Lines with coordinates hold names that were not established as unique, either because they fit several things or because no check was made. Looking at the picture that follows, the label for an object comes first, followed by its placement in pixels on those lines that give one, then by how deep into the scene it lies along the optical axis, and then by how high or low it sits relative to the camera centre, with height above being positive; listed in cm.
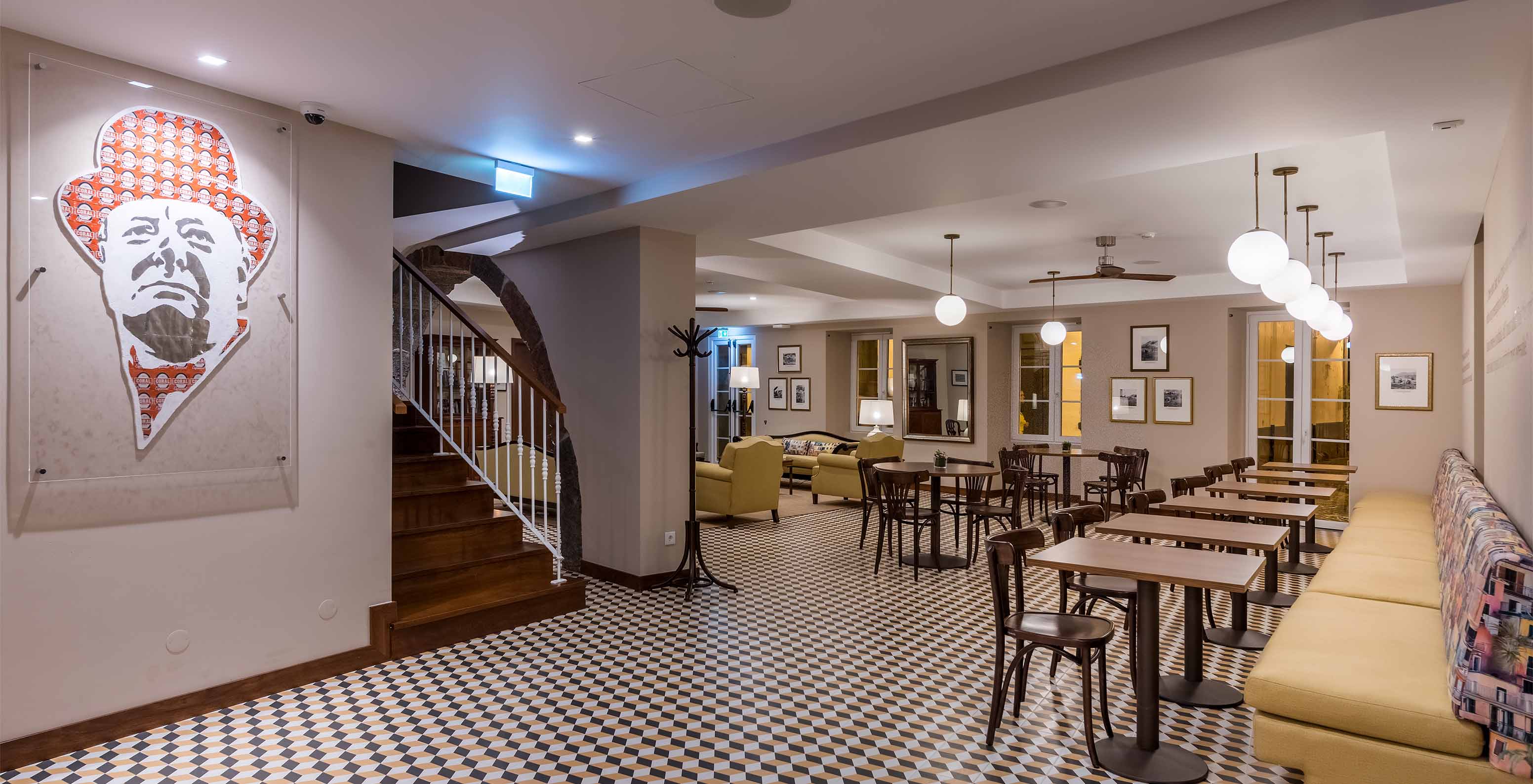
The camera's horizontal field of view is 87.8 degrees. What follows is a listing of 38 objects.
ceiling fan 643 +97
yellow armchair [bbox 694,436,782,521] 800 -92
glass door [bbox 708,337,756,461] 1312 -19
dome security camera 358 +124
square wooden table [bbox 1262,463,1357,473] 727 -70
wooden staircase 432 -104
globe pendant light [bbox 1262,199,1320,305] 425 +58
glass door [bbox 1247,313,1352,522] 856 -5
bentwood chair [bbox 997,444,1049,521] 845 -81
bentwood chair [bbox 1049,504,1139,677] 360 -94
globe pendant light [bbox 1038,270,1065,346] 873 +63
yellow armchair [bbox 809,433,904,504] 945 -96
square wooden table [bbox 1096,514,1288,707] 359 -99
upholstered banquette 228 -95
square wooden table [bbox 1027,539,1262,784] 288 -93
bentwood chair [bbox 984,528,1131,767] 298 -93
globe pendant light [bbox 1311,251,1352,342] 575 +49
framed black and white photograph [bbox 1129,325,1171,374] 945 +51
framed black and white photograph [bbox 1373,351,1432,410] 735 +9
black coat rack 541 -86
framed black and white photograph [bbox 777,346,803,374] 1262 +47
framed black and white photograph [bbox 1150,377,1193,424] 927 -12
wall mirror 1109 +1
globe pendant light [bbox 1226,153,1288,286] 369 +64
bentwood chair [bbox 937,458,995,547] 667 -86
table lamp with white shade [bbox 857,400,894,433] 1065 -32
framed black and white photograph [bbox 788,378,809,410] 1252 -9
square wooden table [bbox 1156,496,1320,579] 475 -72
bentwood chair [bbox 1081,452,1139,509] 805 -94
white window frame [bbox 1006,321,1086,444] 1069 +4
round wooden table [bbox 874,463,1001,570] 632 -70
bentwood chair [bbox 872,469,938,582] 604 -89
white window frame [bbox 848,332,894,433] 1208 +43
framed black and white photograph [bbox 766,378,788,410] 1282 -9
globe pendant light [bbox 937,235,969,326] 683 +69
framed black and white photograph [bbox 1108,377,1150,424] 963 -13
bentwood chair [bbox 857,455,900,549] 679 -82
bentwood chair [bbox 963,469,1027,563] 642 -98
